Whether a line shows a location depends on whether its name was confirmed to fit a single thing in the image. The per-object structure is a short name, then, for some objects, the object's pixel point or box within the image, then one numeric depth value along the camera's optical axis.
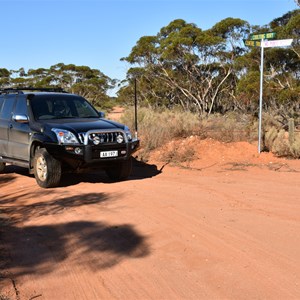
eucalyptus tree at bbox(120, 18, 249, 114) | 32.62
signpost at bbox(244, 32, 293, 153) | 10.92
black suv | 8.08
